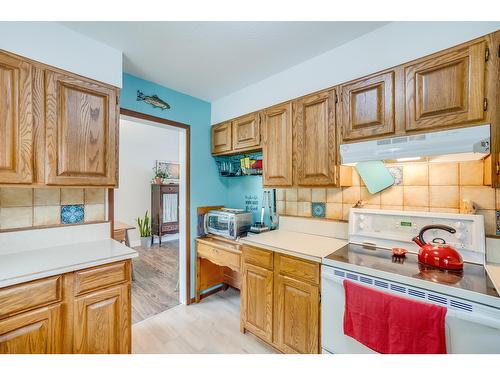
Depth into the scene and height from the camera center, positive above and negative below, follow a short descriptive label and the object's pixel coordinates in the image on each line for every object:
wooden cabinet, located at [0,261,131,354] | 1.13 -0.71
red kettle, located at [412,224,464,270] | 1.21 -0.37
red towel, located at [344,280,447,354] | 1.06 -0.69
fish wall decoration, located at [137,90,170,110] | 2.19 +0.87
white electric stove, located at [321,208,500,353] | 0.99 -0.45
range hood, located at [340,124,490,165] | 1.17 +0.24
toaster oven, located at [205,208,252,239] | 2.37 -0.38
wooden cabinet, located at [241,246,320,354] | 1.51 -0.85
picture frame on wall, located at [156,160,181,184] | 5.30 +0.45
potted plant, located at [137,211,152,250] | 4.82 -0.94
